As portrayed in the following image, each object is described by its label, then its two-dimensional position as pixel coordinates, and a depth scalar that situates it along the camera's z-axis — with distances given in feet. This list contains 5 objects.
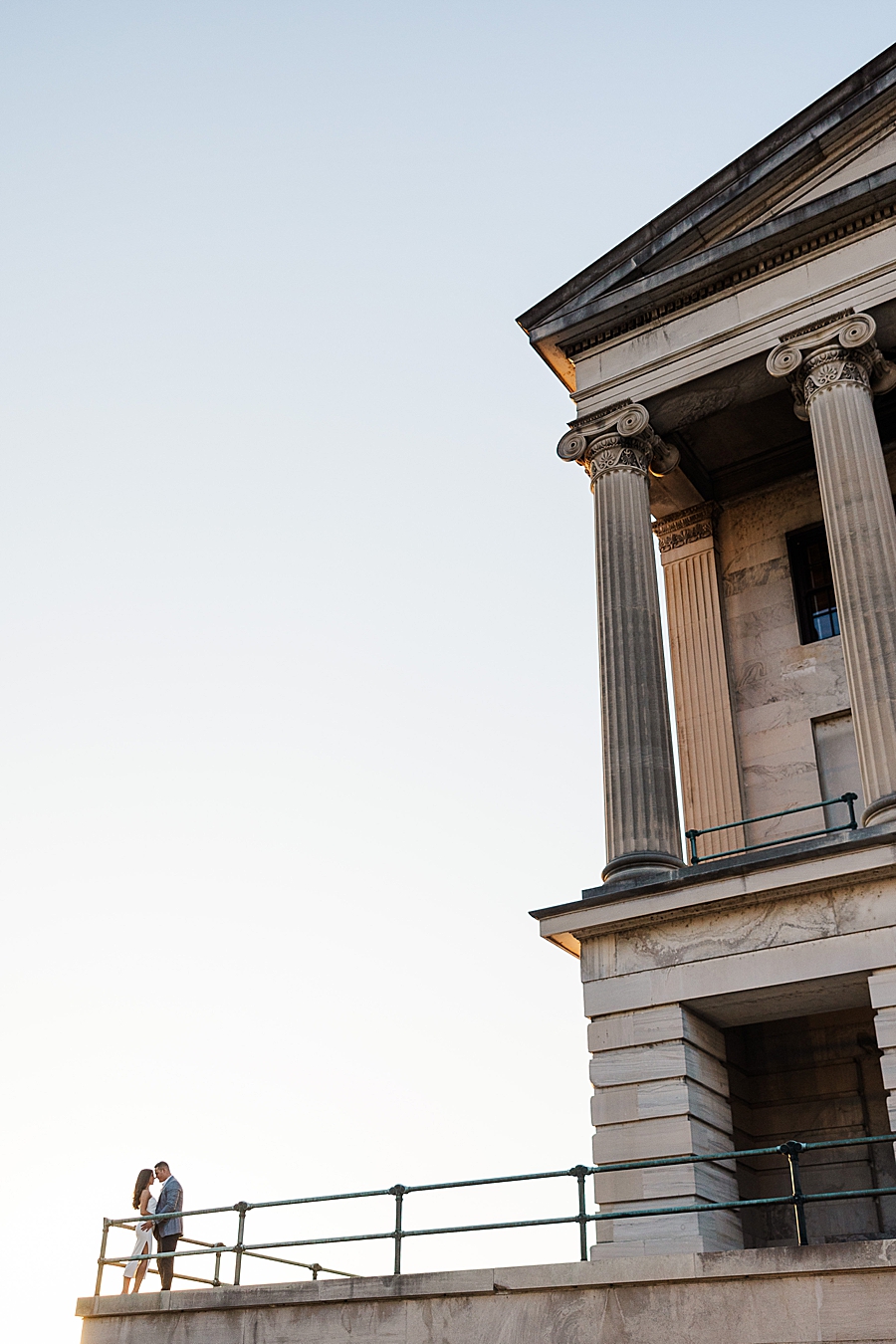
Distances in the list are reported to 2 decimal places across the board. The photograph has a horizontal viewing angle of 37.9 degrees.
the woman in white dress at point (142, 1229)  59.52
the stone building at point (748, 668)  56.95
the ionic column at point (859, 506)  60.44
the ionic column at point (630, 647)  65.21
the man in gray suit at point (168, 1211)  58.95
